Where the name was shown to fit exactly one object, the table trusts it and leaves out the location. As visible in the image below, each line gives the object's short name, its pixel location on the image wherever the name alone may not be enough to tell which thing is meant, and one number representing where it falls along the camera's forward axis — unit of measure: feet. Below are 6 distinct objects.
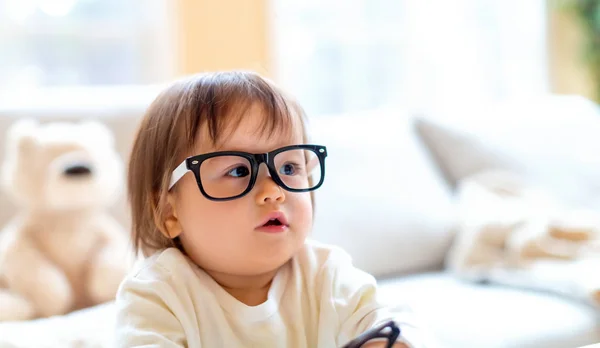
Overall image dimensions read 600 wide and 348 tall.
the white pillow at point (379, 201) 5.24
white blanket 4.83
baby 3.45
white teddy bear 4.72
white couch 4.34
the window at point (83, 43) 7.34
